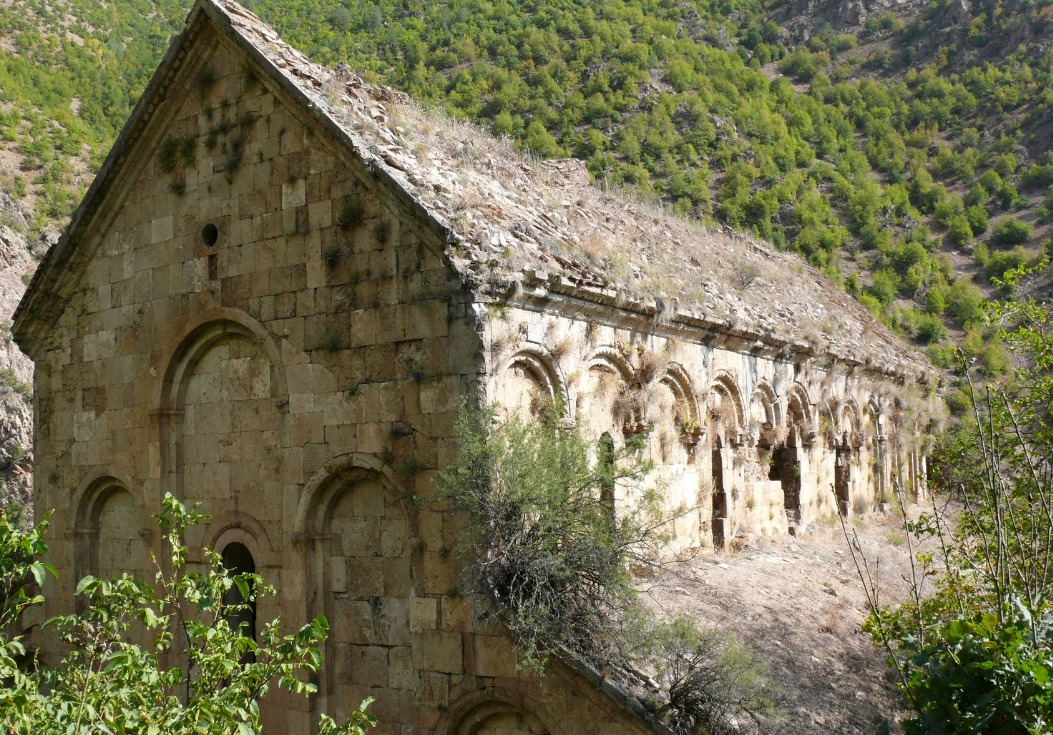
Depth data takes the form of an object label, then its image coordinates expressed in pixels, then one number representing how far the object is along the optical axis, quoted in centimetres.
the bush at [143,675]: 418
